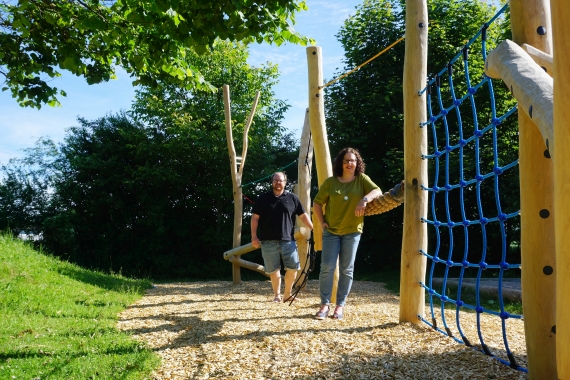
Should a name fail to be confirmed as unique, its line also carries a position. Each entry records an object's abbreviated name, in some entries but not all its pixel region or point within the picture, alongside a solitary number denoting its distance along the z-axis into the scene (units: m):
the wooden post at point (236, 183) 9.15
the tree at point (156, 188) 14.20
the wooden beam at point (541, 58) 2.05
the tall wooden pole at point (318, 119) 5.55
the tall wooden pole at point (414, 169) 3.83
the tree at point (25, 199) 14.26
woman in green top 4.28
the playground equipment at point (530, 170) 1.23
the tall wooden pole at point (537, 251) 2.07
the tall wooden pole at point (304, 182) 7.17
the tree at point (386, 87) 11.91
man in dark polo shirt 5.60
